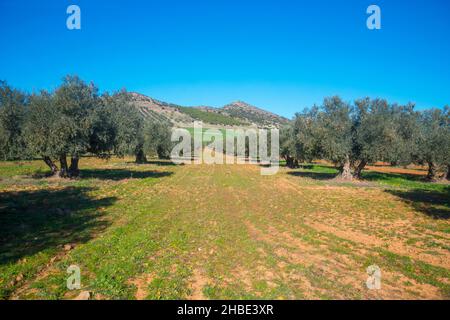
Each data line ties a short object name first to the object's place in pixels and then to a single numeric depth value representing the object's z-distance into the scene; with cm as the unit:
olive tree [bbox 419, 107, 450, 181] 3453
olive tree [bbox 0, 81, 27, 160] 2403
